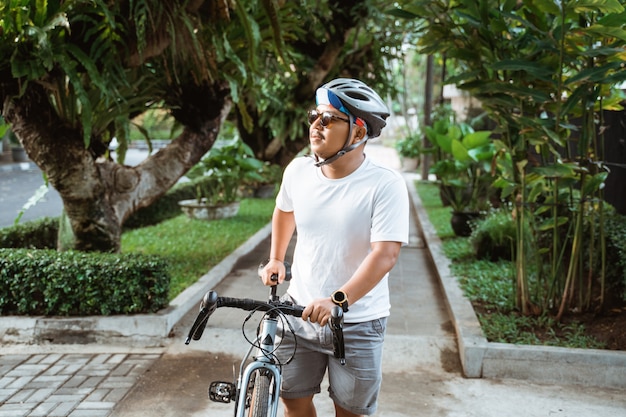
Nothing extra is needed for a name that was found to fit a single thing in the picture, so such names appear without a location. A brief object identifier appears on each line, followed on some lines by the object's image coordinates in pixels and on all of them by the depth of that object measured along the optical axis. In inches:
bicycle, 97.7
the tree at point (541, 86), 202.8
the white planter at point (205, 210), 495.2
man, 107.6
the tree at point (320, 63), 465.4
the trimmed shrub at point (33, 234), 301.3
